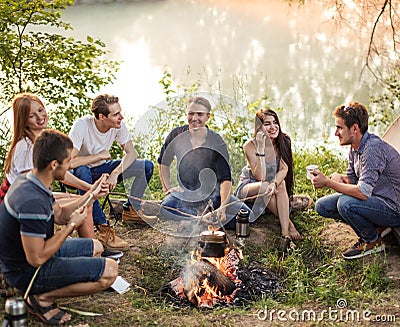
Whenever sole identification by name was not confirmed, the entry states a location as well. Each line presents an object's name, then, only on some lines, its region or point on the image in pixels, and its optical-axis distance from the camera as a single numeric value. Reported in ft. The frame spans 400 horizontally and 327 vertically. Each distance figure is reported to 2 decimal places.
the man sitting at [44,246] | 9.76
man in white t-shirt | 13.84
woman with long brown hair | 13.97
